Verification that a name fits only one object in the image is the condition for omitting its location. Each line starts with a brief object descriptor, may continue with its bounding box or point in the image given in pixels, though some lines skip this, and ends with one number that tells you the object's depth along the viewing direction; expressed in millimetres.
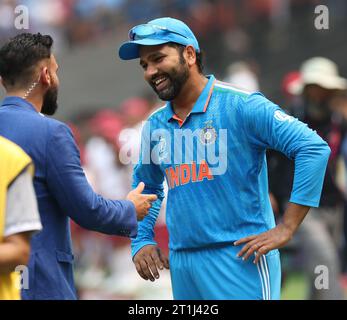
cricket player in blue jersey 11484
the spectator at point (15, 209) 8428
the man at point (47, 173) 10289
